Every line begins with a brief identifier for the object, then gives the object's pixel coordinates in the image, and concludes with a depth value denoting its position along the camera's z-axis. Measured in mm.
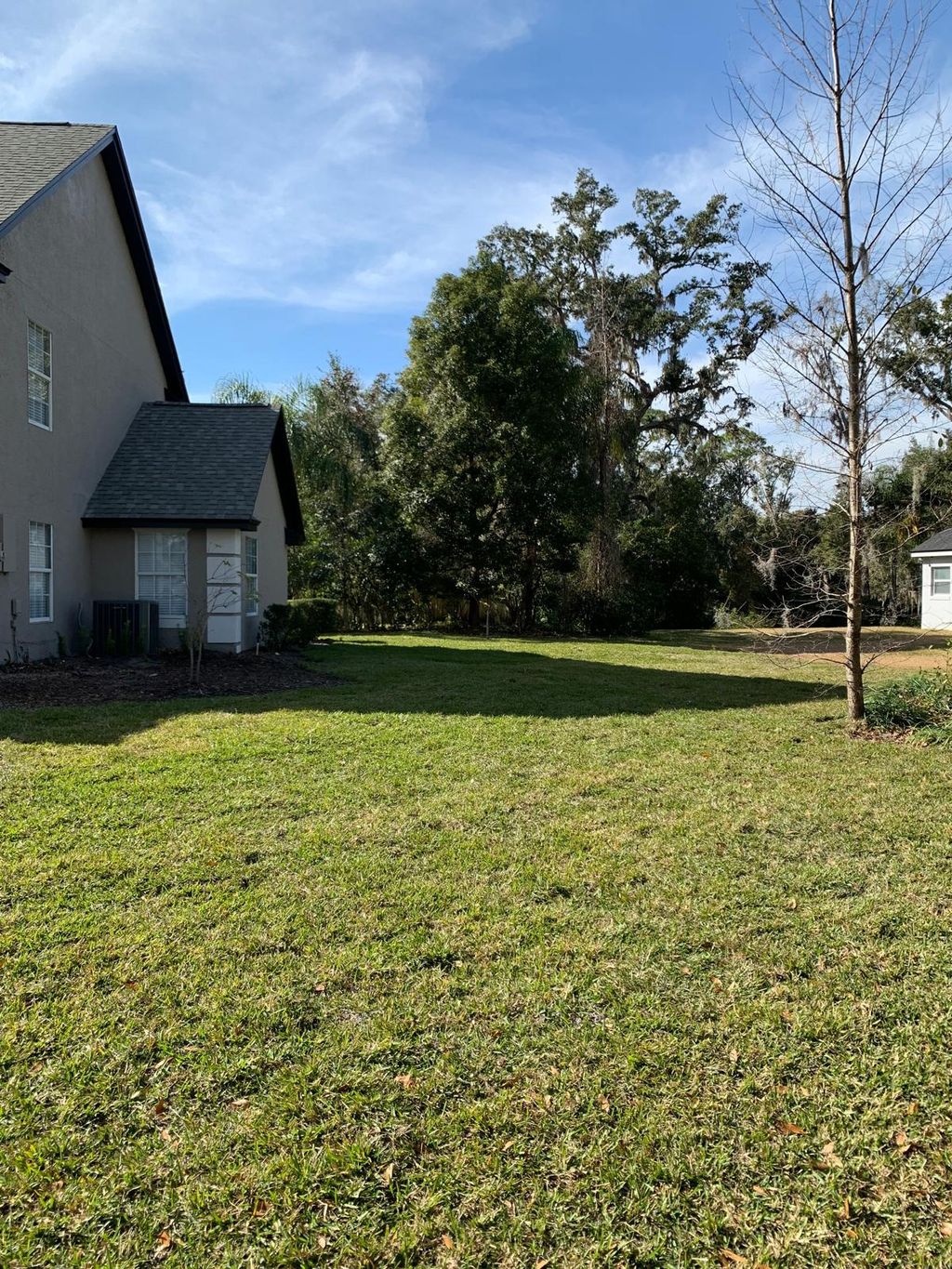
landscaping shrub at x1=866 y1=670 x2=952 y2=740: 8008
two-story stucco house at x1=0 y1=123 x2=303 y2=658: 11406
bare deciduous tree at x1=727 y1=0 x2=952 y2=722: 7062
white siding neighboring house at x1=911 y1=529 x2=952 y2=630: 26562
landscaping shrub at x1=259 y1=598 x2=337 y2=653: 14688
